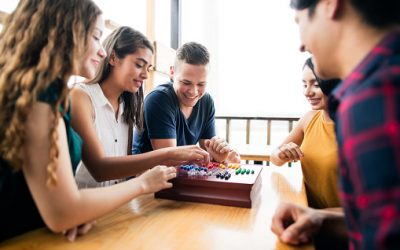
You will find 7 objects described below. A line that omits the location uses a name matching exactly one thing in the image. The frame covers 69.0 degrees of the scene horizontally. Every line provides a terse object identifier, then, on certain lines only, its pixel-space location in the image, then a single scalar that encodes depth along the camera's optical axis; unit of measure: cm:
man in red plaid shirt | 38
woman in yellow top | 133
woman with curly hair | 62
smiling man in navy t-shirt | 161
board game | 97
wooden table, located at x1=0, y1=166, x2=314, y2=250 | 70
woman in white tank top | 112
